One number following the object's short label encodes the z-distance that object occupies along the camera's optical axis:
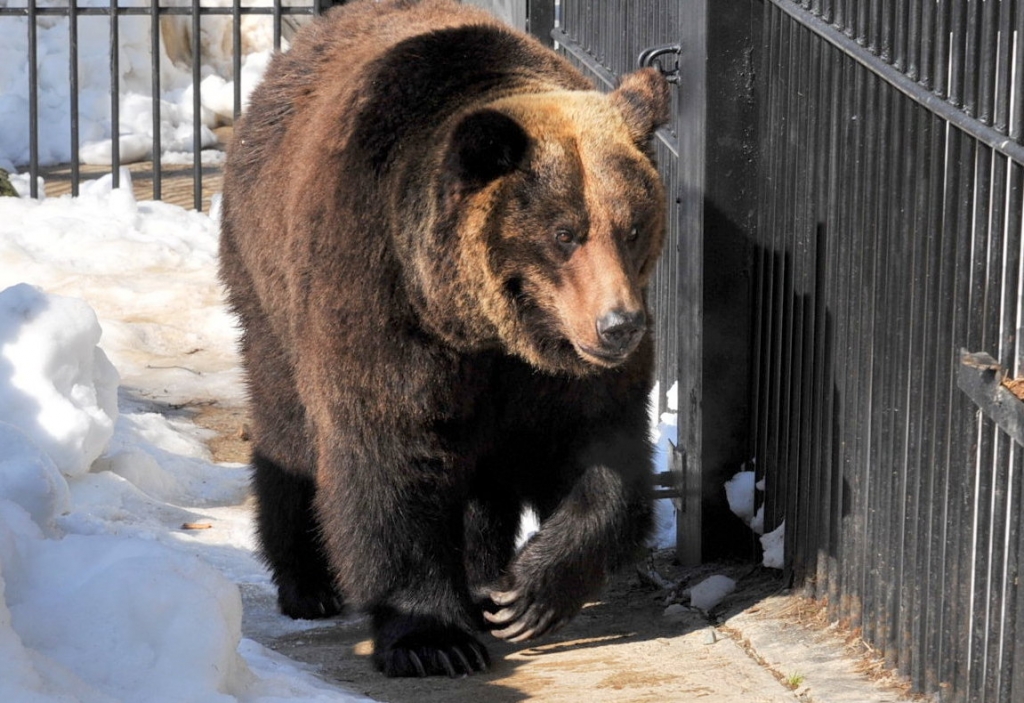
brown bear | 8.63
